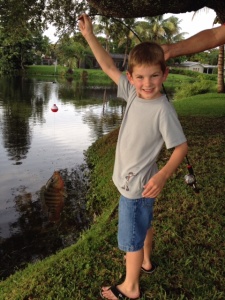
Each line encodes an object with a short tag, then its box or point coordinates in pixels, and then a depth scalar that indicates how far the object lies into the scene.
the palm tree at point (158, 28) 55.84
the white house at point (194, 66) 83.31
